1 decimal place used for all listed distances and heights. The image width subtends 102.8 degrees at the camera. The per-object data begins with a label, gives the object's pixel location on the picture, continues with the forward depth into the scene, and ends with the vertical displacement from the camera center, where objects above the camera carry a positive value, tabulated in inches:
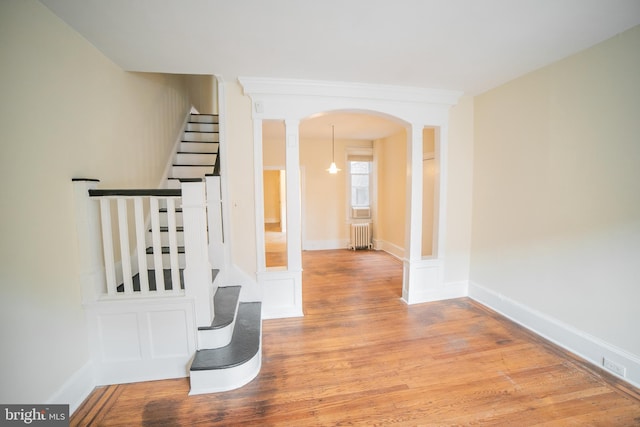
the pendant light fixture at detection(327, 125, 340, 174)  226.5 +43.0
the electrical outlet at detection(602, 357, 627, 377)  82.0 -57.6
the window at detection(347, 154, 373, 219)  268.7 +9.2
